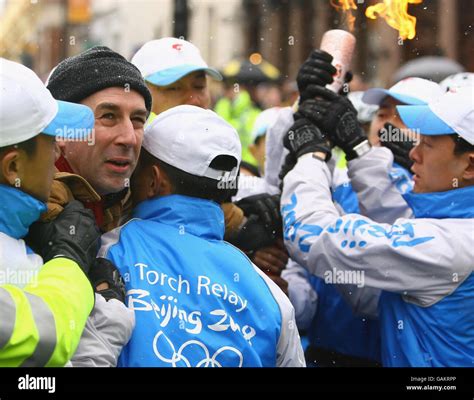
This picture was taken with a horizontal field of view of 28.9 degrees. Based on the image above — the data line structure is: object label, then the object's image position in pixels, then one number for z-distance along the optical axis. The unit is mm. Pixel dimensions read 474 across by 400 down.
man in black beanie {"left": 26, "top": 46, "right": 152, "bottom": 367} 3373
